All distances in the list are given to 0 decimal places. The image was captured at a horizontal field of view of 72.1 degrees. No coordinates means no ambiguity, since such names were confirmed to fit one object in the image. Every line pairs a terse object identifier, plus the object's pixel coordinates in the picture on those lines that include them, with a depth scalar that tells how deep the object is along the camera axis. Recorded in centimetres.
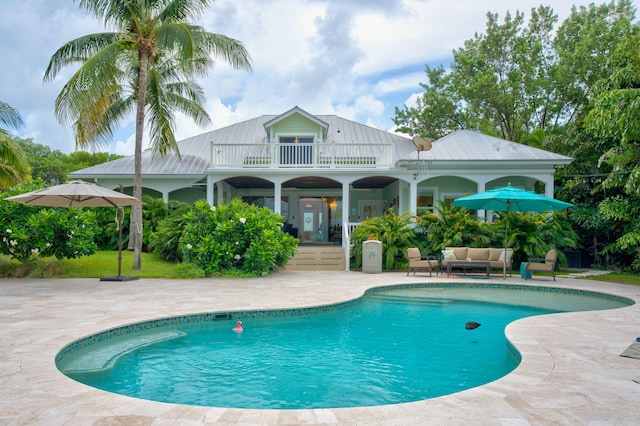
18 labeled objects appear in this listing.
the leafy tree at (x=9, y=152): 1636
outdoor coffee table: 1273
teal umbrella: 1198
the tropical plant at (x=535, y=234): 1462
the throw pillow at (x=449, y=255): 1368
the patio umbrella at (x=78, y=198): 1022
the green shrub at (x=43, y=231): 1157
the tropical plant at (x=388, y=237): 1491
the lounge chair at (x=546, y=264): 1245
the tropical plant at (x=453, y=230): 1488
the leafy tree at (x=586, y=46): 2047
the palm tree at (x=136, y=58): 1298
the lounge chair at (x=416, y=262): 1309
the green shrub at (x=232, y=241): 1275
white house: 1683
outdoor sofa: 1352
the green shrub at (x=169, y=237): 1452
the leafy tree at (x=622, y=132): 1094
